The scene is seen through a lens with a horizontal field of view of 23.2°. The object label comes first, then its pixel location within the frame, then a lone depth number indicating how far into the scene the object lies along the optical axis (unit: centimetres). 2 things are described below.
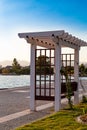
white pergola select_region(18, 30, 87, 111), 638
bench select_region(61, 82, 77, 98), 696
